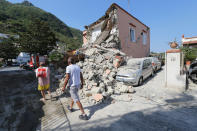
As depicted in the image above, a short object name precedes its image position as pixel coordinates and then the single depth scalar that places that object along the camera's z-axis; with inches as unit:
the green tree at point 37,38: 639.1
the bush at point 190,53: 305.0
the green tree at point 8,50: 1086.6
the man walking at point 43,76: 143.4
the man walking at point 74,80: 100.9
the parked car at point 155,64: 302.3
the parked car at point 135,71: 199.5
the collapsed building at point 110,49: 175.2
